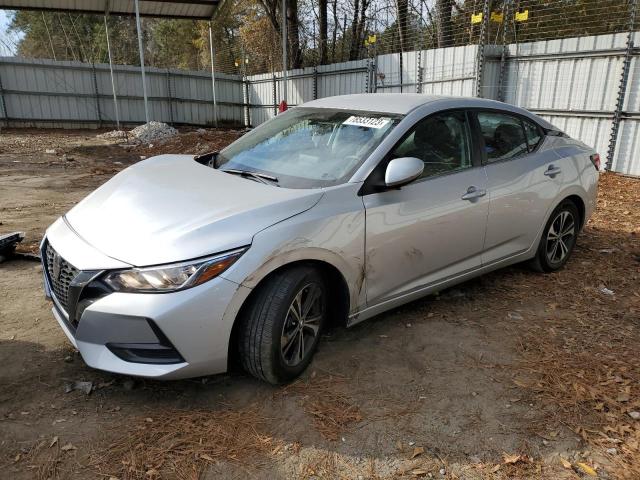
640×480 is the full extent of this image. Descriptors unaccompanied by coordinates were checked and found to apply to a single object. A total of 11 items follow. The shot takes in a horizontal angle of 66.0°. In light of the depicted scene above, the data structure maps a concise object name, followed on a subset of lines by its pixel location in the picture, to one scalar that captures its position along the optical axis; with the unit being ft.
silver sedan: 8.04
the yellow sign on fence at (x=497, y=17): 33.53
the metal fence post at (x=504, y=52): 34.43
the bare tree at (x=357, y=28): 61.87
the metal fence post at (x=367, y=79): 47.11
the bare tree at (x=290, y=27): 63.41
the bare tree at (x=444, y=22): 44.29
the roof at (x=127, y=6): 50.31
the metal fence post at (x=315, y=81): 56.27
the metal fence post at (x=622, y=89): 28.35
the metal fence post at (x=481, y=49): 33.00
